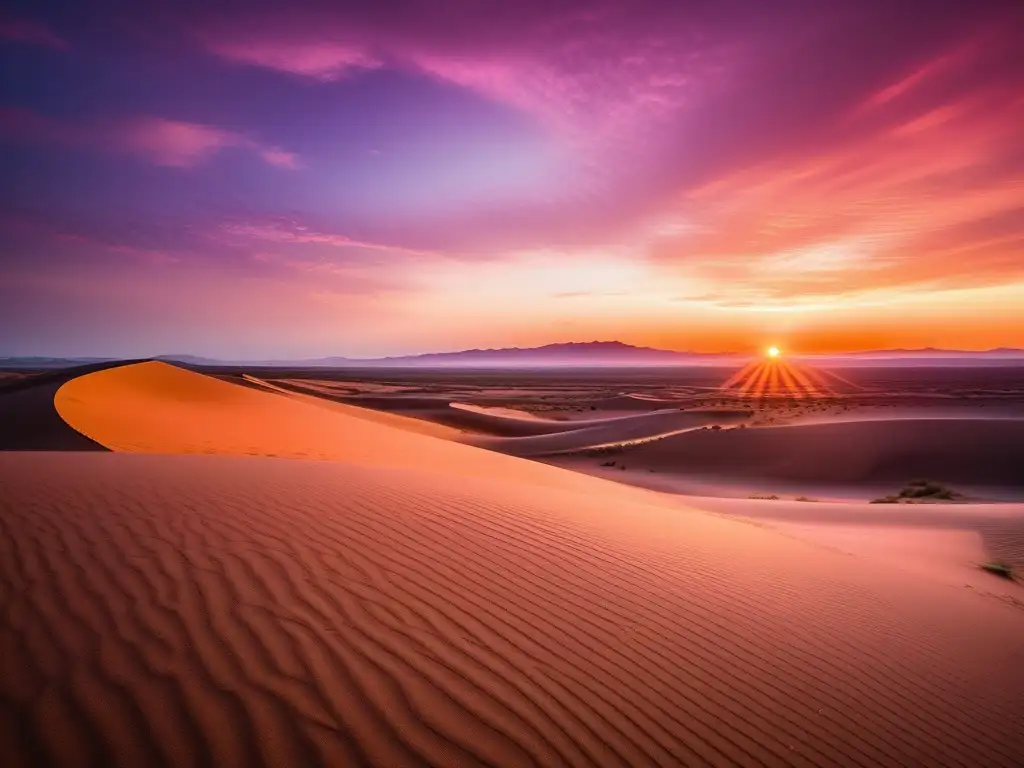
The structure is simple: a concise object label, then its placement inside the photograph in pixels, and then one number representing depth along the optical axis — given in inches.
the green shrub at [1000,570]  277.3
